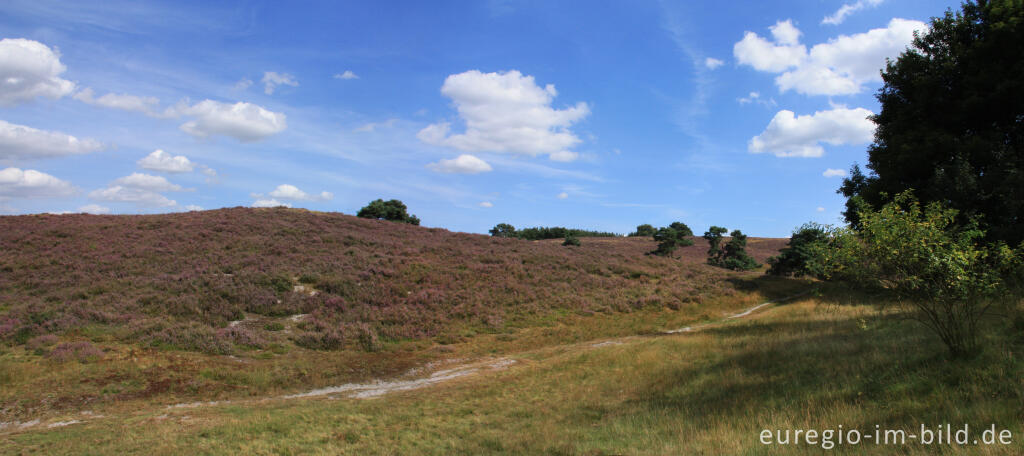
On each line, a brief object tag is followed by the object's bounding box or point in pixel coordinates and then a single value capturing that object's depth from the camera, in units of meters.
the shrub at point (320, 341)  21.80
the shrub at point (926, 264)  9.37
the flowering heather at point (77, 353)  16.33
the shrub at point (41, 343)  16.83
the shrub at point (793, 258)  47.06
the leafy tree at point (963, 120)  17.17
